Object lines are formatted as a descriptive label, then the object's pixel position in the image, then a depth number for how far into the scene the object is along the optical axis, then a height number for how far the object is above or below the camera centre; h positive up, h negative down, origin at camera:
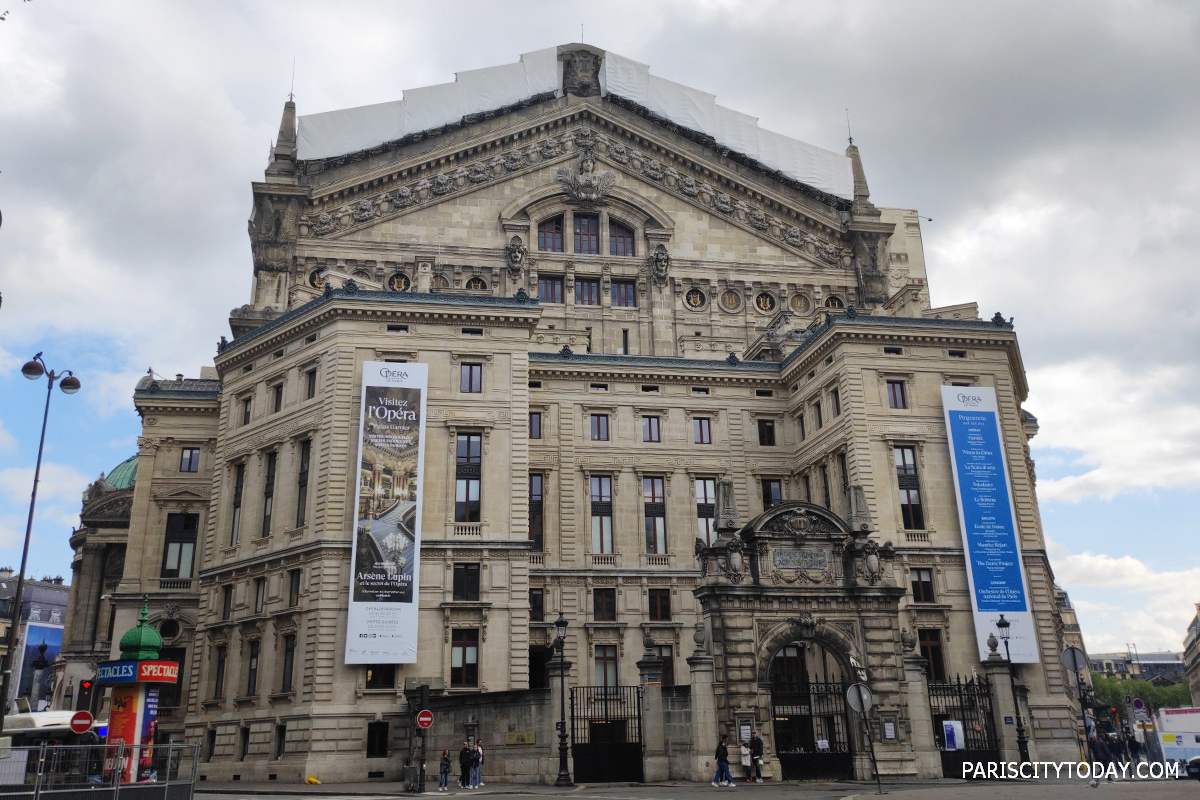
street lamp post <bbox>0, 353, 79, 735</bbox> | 30.52 +9.36
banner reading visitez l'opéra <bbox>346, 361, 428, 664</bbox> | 46.69 +10.38
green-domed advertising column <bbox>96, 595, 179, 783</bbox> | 32.62 +2.46
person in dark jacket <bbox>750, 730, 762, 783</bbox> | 37.16 -0.09
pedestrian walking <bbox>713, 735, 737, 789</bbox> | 35.03 -0.58
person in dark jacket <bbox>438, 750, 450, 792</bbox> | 39.38 -0.58
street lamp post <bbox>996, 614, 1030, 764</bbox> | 40.33 +0.26
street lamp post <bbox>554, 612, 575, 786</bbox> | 37.31 +1.47
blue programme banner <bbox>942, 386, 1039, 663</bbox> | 52.03 +10.69
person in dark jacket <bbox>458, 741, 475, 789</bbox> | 38.66 -0.20
